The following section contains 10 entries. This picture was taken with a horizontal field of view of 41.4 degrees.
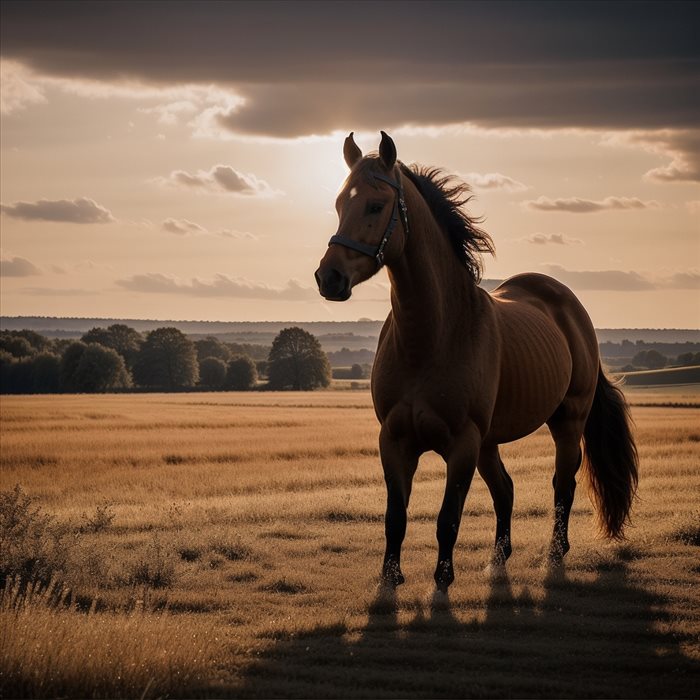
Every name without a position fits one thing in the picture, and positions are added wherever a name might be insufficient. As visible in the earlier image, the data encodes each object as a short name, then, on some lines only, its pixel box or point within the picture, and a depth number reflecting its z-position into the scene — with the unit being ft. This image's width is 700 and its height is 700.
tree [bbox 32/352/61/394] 310.65
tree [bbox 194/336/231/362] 404.14
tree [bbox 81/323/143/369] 335.88
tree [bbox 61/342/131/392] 285.64
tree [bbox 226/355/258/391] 318.86
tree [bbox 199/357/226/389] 330.13
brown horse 23.50
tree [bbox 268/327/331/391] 297.53
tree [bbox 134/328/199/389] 311.68
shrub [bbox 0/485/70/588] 29.40
